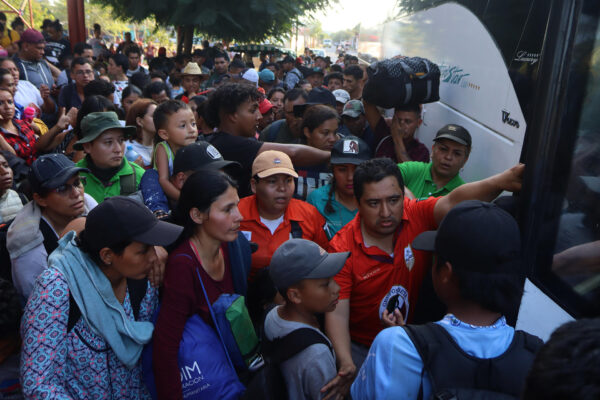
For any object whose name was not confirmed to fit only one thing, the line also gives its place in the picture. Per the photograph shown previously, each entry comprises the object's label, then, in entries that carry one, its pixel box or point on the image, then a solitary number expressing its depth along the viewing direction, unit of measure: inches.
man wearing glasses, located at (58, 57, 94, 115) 250.5
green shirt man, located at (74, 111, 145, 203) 136.4
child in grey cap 82.4
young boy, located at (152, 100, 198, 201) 140.6
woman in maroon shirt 83.0
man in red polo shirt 97.1
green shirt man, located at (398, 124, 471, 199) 131.0
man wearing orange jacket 118.9
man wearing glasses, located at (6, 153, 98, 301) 92.4
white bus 71.7
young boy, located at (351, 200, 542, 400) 55.1
